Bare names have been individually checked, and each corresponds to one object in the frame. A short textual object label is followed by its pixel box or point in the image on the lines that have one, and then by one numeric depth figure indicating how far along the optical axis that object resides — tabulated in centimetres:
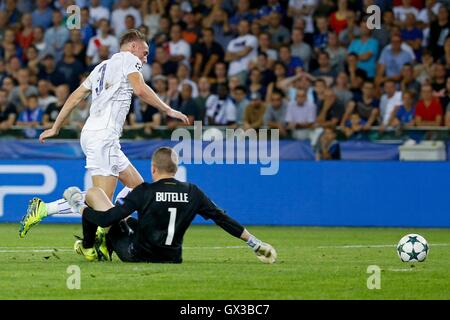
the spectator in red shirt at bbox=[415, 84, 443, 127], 2047
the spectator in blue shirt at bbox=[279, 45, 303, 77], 2256
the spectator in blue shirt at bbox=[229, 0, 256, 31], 2381
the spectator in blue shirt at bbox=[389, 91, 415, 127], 2064
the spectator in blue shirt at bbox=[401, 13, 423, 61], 2261
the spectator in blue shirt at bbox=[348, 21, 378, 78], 2239
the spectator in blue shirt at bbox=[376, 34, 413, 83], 2209
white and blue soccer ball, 1228
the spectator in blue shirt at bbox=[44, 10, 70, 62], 2417
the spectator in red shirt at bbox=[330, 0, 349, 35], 2303
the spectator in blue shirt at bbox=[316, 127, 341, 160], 1966
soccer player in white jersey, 1239
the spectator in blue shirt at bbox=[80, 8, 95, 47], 2409
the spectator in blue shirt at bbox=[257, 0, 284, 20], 2366
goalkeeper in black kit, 1126
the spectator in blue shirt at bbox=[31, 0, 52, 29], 2494
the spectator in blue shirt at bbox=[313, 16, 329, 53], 2291
